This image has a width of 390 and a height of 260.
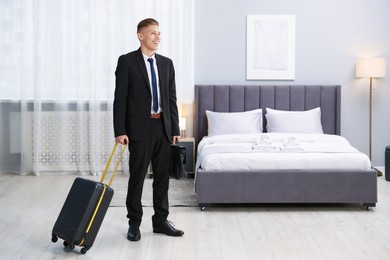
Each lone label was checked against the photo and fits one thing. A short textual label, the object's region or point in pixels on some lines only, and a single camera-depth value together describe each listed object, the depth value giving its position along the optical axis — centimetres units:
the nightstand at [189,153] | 640
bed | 480
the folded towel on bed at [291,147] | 511
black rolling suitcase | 360
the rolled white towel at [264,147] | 515
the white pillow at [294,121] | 629
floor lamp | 645
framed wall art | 666
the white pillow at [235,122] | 630
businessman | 387
